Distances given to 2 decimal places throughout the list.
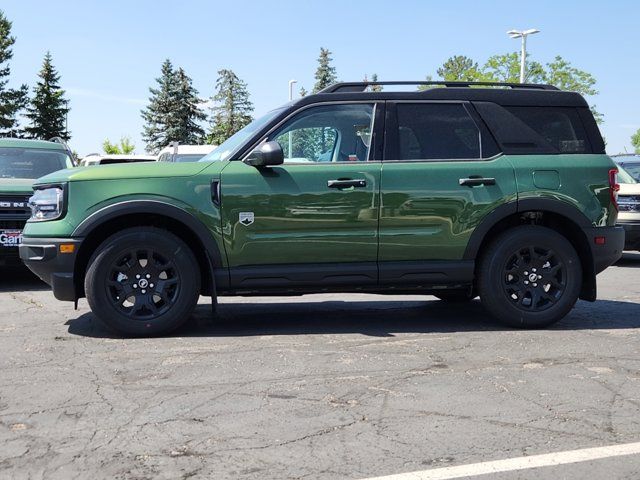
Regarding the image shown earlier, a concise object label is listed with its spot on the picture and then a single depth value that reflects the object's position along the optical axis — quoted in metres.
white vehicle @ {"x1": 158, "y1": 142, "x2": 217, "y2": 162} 13.89
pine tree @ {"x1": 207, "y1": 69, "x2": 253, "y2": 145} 72.81
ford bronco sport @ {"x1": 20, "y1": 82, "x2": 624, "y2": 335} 5.74
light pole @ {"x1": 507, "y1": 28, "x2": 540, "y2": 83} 35.03
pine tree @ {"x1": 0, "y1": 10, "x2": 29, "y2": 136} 56.88
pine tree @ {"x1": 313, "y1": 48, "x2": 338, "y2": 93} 69.50
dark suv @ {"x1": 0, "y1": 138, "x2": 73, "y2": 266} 8.82
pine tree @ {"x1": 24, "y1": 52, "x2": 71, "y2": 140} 67.50
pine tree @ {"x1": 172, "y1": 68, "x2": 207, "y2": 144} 72.81
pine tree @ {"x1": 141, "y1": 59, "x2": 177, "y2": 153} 73.62
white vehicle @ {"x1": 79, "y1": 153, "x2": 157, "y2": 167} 14.16
